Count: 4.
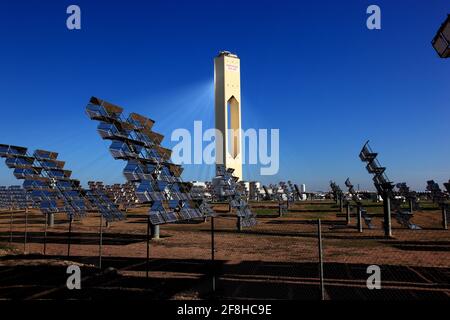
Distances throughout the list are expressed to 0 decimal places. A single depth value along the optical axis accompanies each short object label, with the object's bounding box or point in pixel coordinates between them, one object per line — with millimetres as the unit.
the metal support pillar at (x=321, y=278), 11934
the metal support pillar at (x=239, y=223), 39609
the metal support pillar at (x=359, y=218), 36281
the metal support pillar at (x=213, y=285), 14150
